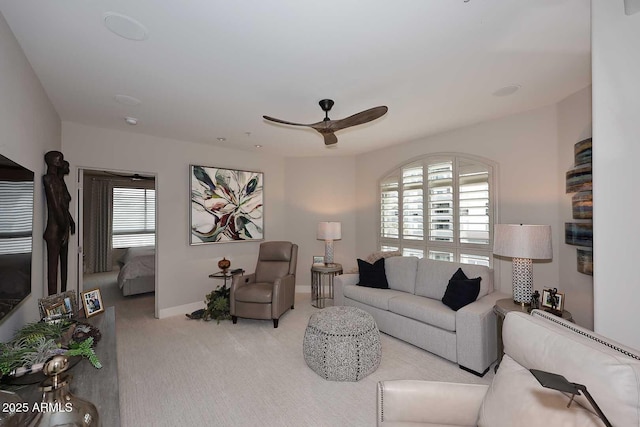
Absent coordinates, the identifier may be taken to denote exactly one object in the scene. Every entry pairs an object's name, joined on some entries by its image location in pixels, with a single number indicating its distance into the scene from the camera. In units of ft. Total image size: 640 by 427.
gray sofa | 8.85
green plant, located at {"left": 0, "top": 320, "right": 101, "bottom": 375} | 4.69
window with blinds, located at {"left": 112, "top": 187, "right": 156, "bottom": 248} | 24.14
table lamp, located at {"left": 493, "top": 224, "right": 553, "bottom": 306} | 8.48
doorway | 22.91
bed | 17.03
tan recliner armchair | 12.50
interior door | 12.07
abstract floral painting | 14.96
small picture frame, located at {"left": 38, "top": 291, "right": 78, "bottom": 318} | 7.00
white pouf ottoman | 8.39
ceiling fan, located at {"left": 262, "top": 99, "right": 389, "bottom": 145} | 7.55
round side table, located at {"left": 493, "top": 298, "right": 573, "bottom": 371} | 8.43
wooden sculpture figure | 8.52
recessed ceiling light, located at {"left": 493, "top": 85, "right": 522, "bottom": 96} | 8.76
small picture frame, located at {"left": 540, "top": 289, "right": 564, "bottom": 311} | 8.13
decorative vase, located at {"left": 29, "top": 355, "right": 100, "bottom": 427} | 3.29
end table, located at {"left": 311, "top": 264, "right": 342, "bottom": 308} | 15.11
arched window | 12.14
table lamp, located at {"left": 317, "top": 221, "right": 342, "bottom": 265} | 15.72
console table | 4.13
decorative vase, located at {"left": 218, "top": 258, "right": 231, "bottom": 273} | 14.28
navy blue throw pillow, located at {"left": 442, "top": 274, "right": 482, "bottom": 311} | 9.68
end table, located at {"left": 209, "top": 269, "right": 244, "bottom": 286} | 14.12
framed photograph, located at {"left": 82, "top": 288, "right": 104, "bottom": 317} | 7.98
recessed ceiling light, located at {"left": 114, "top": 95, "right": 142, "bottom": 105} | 9.25
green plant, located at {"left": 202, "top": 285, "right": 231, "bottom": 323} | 13.46
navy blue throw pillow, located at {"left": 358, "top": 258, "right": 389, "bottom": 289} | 13.10
